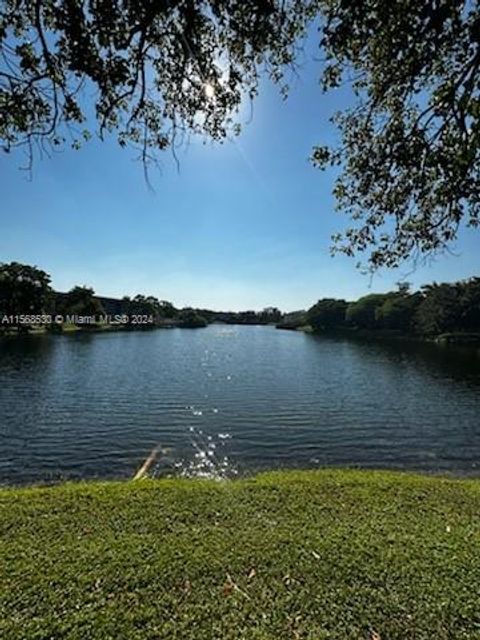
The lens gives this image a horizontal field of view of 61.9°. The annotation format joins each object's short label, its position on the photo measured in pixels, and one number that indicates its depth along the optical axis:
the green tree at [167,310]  166.00
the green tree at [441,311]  80.40
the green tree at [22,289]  74.25
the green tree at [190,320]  161.88
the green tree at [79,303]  105.50
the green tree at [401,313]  97.06
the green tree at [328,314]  128.55
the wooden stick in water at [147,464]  11.07
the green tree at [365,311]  112.00
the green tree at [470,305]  77.31
